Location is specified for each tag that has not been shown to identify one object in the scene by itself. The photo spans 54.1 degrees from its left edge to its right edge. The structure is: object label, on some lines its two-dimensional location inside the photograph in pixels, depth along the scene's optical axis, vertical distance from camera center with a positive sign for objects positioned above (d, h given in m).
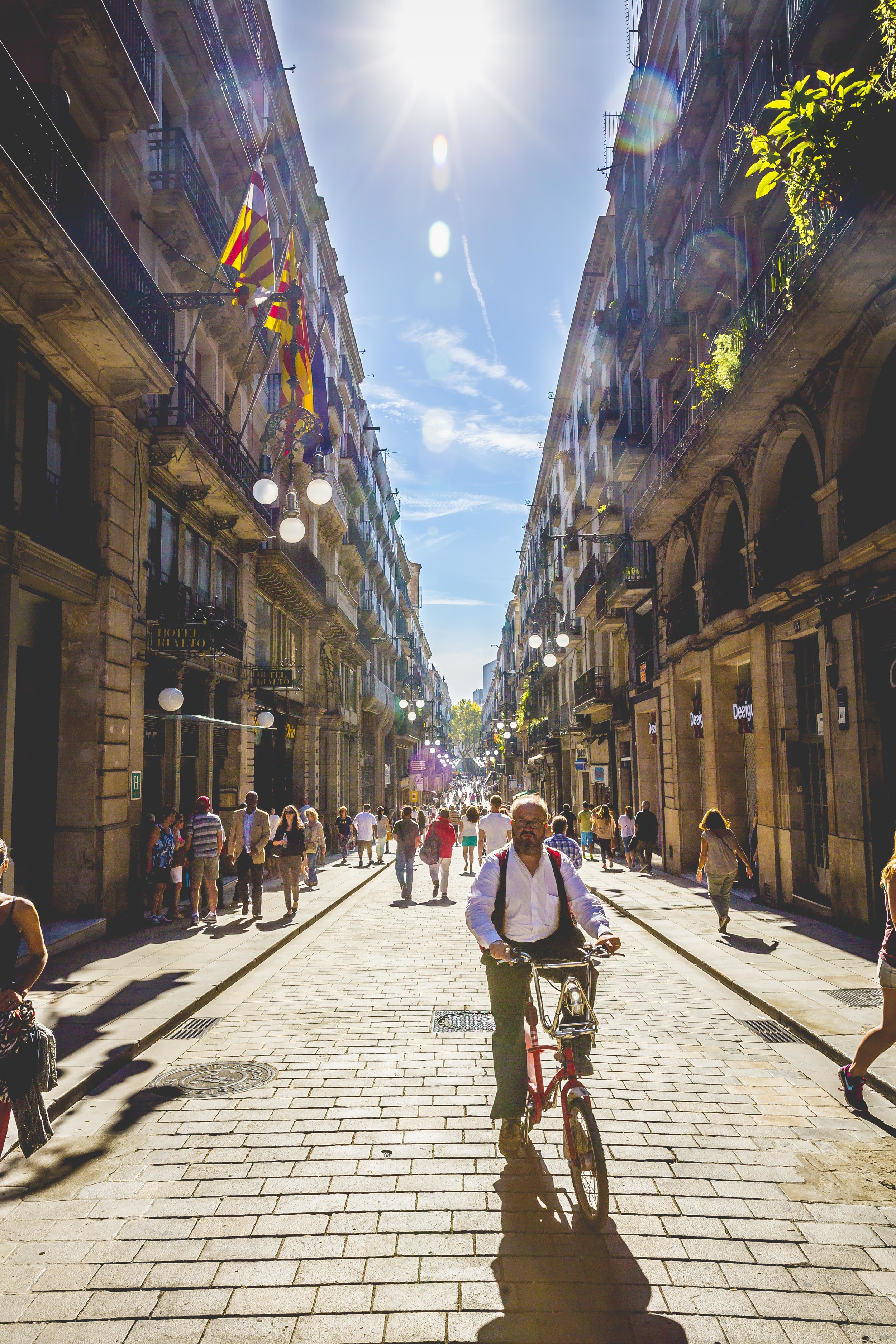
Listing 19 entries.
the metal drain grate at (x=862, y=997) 7.72 -2.04
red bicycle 3.84 -1.49
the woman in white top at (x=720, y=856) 11.29 -1.07
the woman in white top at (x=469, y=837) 21.17 -1.51
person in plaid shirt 11.62 -0.93
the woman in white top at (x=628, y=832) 22.39 -1.51
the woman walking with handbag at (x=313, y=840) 18.91 -1.43
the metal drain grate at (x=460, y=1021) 7.30 -2.08
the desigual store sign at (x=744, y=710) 16.62 +1.18
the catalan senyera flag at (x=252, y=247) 14.46 +9.00
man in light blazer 13.34 -1.06
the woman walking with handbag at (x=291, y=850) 13.79 -1.14
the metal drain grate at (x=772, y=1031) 6.96 -2.12
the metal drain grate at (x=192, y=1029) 7.28 -2.12
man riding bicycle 4.46 -0.69
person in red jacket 17.42 -1.37
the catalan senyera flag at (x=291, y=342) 17.94 +9.62
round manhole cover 5.91 -2.08
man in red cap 13.07 -1.07
